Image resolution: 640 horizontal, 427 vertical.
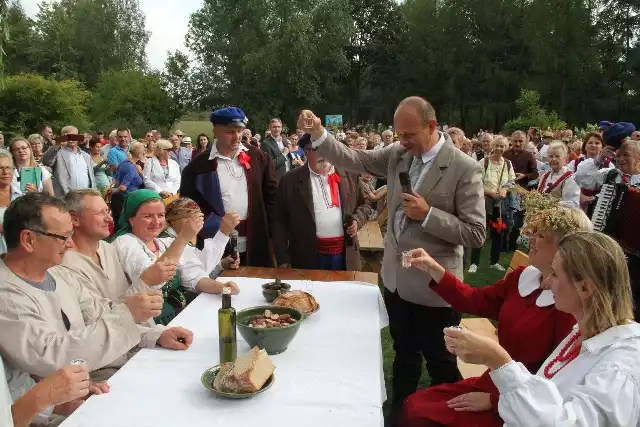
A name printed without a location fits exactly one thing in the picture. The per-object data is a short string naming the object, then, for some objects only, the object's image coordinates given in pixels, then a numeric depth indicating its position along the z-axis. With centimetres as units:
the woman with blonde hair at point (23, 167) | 599
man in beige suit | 283
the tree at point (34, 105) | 1884
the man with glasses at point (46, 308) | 183
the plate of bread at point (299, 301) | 244
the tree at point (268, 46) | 2903
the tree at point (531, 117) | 2192
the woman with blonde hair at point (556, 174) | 546
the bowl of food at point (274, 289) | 262
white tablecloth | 161
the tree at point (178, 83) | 3114
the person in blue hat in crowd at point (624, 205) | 413
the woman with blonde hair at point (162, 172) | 795
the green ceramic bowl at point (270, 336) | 199
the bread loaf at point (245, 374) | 170
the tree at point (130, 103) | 2902
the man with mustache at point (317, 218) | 377
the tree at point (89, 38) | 3228
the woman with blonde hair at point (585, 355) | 142
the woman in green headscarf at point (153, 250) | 280
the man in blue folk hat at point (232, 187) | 394
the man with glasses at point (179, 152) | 1060
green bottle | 194
